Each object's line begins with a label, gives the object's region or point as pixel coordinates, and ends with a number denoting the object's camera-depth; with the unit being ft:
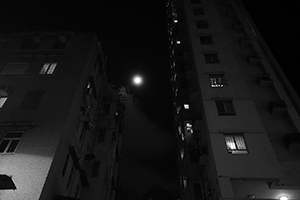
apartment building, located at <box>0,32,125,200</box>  56.80
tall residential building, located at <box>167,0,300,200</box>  52.49
